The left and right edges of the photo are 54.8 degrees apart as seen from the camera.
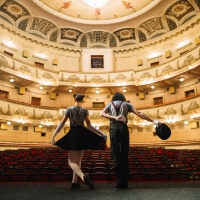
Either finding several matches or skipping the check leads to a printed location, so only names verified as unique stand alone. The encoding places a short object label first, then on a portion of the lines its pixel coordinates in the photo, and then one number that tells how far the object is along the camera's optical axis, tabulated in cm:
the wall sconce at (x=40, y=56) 2181
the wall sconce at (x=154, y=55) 2205
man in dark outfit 276
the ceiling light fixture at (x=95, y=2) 2016
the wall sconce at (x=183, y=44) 1969
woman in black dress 282
